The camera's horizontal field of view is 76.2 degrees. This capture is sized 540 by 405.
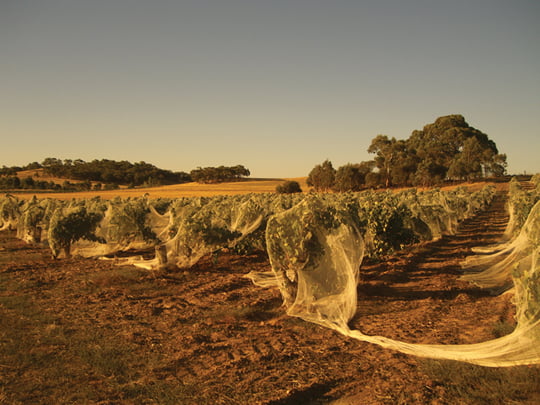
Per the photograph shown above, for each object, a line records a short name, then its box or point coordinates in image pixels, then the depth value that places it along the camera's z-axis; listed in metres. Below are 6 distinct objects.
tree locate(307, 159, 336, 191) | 60.34
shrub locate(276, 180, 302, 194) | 59.53
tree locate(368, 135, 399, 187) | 59.00
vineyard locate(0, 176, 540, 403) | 4.78
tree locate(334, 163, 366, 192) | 56.50
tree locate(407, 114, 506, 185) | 54.50
